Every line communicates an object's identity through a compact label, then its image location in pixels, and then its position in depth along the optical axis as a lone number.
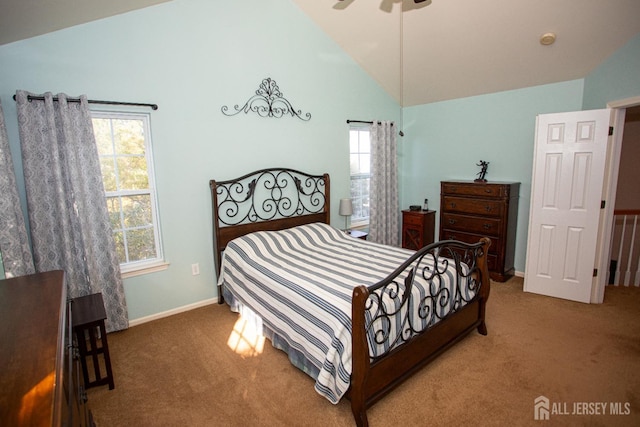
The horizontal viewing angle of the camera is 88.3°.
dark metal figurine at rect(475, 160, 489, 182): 4.27
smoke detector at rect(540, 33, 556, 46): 3.12
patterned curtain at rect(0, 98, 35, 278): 2.28
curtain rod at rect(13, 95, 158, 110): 2.44
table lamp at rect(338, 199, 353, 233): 4.25
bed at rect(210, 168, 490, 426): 1.91
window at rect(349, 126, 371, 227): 4.66
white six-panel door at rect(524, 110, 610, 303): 3.17
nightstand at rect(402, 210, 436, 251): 4.70
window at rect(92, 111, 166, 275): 2.93
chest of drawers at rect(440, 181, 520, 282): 3.86
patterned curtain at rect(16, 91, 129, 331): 2.47
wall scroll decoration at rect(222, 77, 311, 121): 3.55
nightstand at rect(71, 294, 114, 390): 2.13
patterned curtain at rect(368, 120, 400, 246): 4.57
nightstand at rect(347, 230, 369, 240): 4.20
